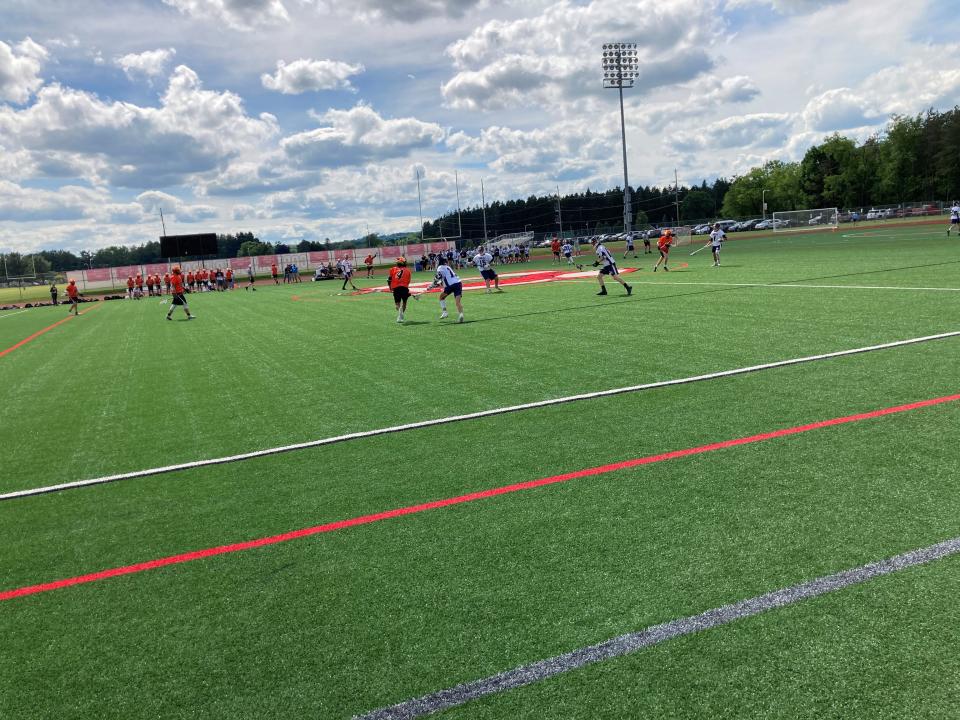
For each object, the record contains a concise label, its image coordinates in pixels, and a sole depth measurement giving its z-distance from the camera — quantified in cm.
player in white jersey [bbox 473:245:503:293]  2616
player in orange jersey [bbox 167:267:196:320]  2406
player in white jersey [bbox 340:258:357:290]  3777
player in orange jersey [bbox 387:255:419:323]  1728
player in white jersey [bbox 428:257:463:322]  1616
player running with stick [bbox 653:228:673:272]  2975
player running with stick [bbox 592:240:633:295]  1906
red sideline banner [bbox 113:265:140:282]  6731
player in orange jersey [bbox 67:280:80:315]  3378
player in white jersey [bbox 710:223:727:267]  2925
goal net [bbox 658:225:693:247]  6500
